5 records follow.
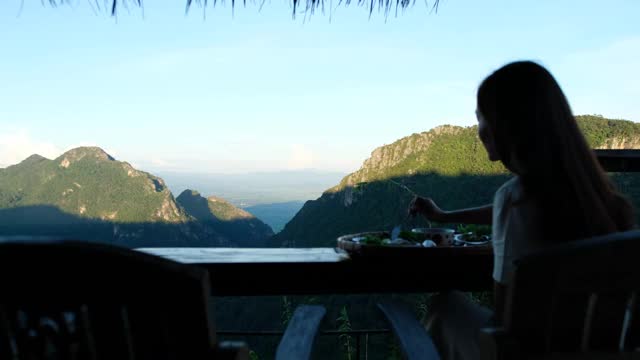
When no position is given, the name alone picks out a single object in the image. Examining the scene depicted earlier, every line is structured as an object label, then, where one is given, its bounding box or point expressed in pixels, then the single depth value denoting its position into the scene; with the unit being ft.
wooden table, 4.42
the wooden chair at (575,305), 2.07
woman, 3.05
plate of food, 4.48
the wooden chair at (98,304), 1.76
